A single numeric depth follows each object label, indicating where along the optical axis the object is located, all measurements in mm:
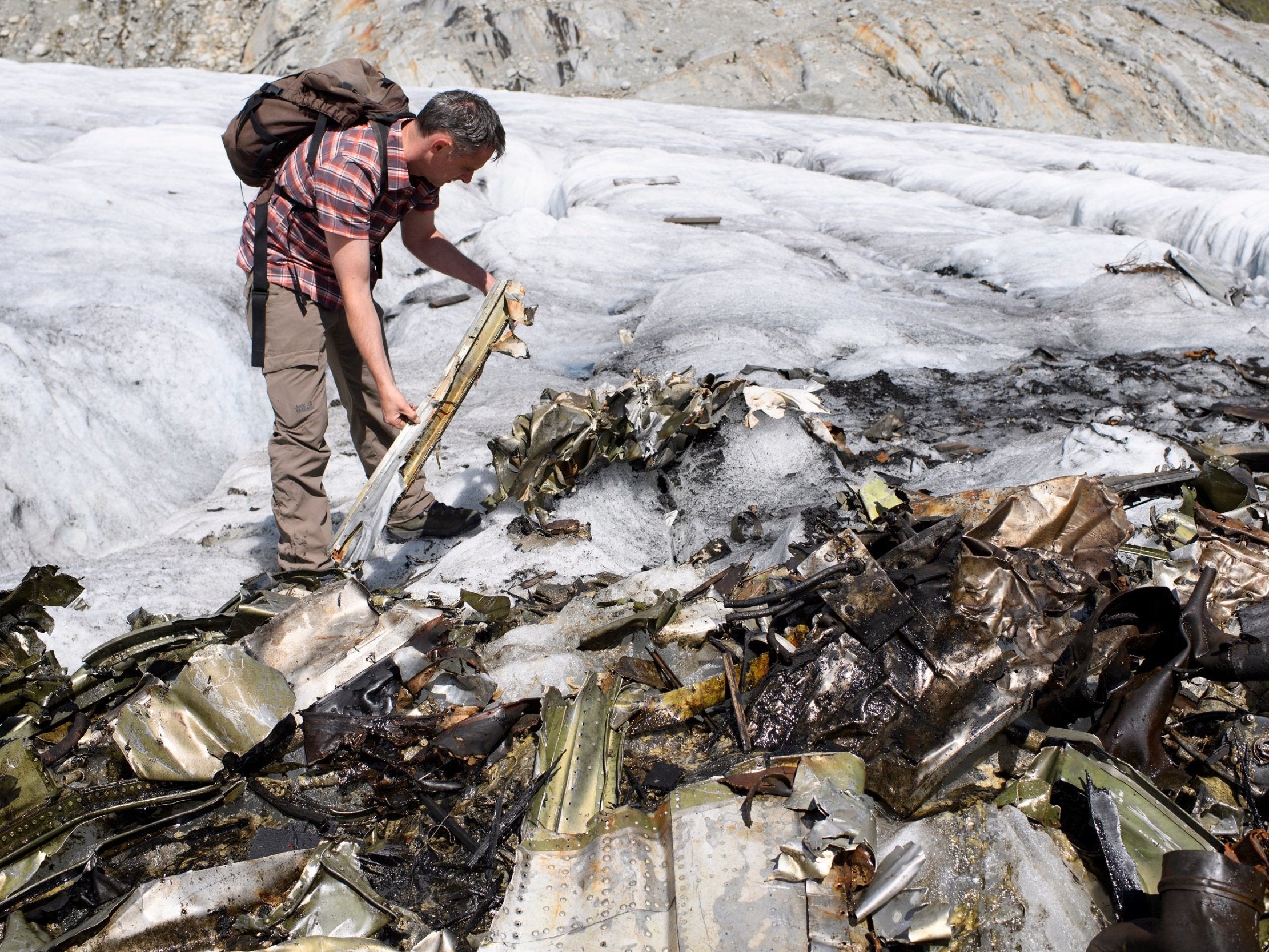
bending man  3152
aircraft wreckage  1996
